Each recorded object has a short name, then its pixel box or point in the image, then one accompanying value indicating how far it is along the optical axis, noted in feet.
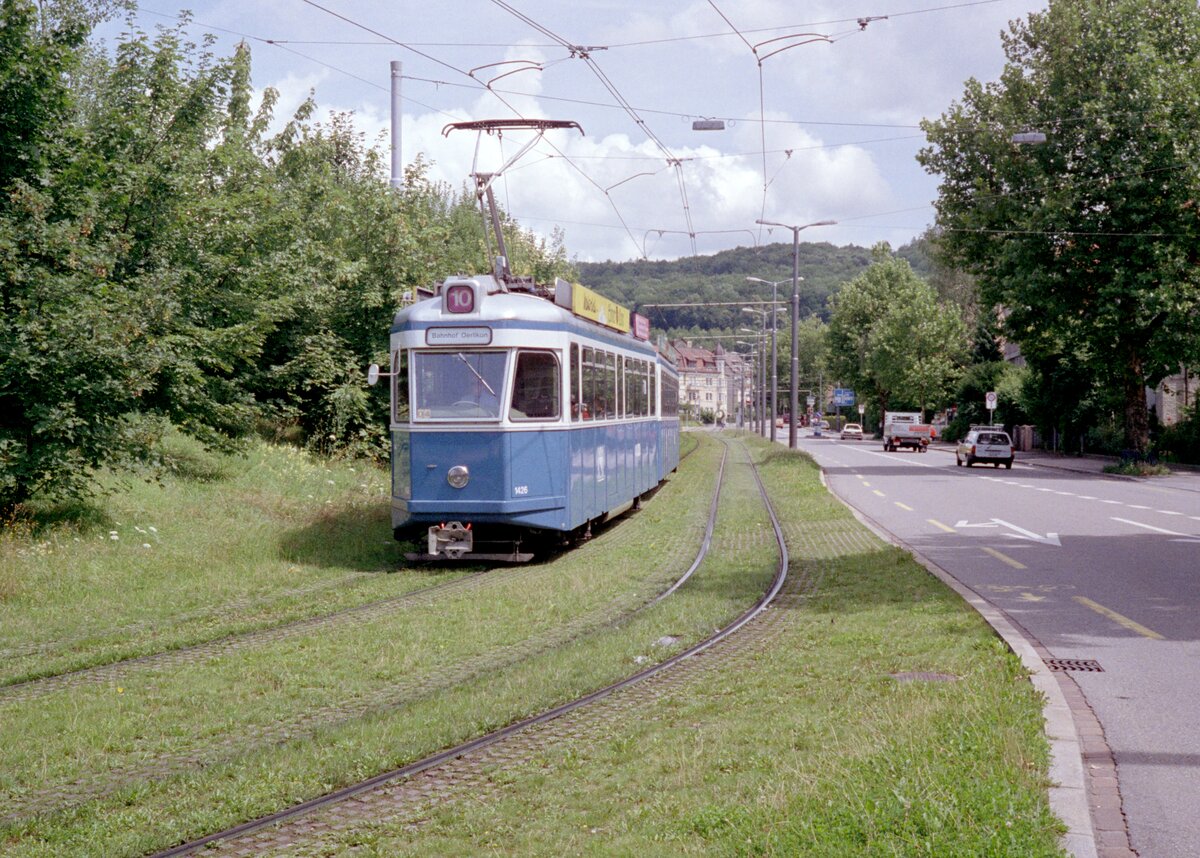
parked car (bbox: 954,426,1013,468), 144.56
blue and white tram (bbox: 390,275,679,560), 47.19
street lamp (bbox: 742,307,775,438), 285.43
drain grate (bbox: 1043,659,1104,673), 28.50
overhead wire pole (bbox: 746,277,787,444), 198.31
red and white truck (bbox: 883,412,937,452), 222.48
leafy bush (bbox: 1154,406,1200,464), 144.66
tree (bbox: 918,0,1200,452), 115.75
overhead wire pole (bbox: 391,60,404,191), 82.38
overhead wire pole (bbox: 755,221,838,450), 158.40
